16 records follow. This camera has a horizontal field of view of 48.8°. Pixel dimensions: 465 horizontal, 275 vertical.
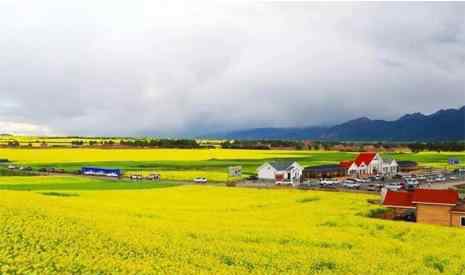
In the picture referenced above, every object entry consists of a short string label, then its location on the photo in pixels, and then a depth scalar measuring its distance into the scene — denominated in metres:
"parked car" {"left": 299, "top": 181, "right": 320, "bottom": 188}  90.49
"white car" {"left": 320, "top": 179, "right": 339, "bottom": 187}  89.72
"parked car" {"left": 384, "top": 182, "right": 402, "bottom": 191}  81.76
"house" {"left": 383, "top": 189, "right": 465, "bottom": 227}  46.66
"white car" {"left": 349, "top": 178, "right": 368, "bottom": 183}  98.79
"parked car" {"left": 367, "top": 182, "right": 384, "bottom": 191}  81.58
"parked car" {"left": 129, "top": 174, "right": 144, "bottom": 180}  91.74
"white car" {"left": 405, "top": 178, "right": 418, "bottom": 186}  91.12
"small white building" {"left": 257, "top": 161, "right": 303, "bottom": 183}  99.56
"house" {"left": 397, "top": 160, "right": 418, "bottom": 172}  130.55
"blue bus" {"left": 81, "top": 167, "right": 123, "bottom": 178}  96.70
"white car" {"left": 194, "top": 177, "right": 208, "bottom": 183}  87.69
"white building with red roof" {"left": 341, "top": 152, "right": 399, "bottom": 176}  117.69
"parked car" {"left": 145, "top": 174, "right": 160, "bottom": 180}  90.84
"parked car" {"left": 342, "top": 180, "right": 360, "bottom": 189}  85.62
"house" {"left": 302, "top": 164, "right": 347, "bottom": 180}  105.11
